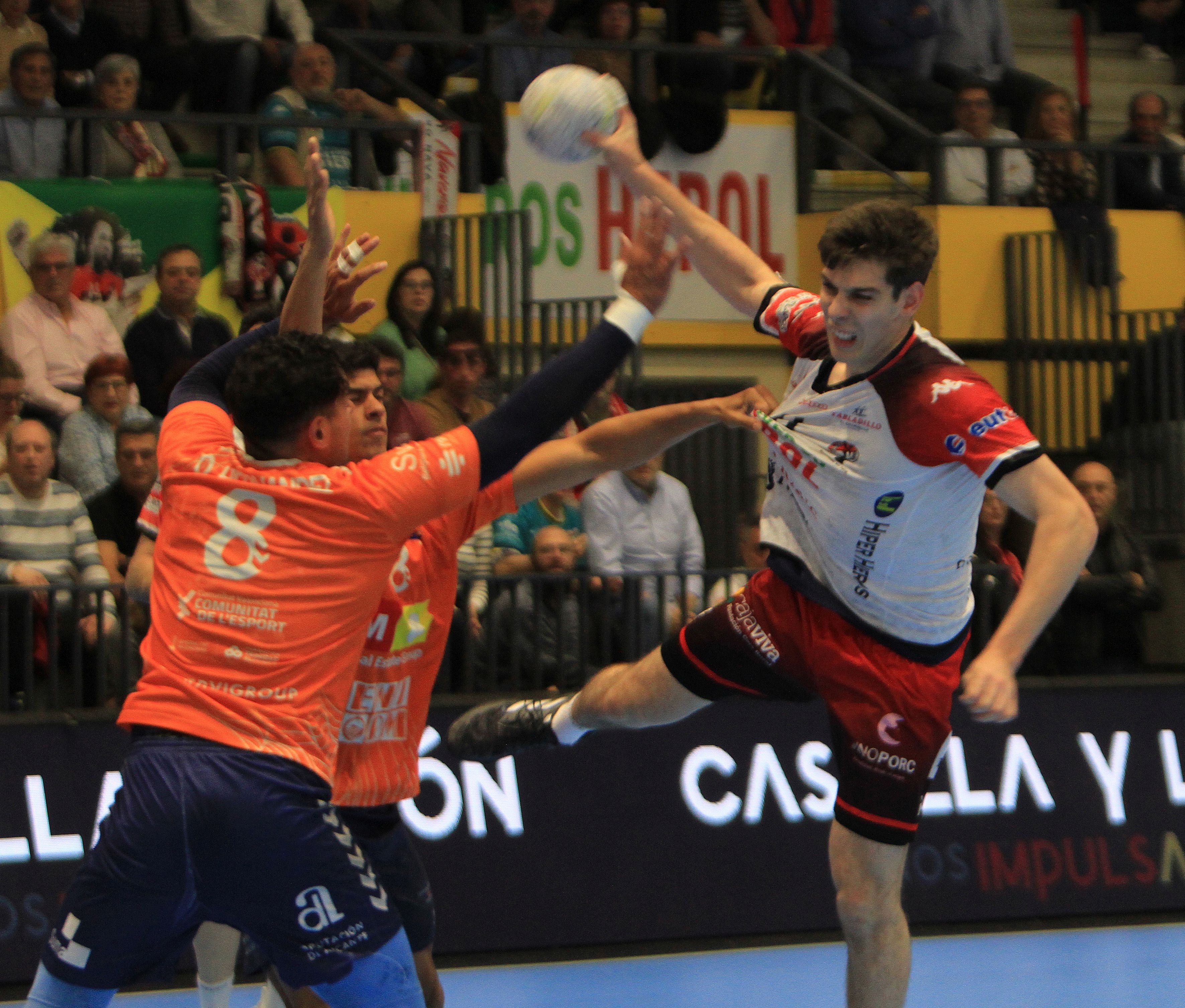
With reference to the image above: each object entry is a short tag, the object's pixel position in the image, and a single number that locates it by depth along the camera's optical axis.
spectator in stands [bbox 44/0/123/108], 19.56
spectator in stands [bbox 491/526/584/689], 14.70
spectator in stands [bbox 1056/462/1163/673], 17.20
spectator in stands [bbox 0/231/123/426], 16.12
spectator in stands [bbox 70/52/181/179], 18.61
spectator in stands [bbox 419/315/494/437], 15.97
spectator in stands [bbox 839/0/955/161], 25.08
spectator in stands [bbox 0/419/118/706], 13.59
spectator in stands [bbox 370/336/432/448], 14.98
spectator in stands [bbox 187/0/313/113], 20.00
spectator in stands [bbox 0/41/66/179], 18.05
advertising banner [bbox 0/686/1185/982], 13.17
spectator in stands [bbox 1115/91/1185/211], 24.78
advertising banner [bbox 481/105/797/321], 22.67
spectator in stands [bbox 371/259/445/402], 17.00
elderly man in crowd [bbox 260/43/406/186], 18.86
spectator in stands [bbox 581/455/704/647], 15.20
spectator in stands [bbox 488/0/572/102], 22.36
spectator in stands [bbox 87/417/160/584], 14.02
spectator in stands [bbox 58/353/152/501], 14.94
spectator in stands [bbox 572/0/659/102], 22.66
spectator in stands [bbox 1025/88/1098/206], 23.53
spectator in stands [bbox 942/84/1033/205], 23.84
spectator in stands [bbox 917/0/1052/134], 26.14
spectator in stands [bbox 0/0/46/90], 18.94
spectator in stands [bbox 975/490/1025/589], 17.02
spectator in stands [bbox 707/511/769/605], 15.42
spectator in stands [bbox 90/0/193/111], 19.98
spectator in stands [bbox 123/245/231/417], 16.28
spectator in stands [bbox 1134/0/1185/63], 30.02
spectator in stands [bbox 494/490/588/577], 15.32
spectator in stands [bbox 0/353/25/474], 14.62
